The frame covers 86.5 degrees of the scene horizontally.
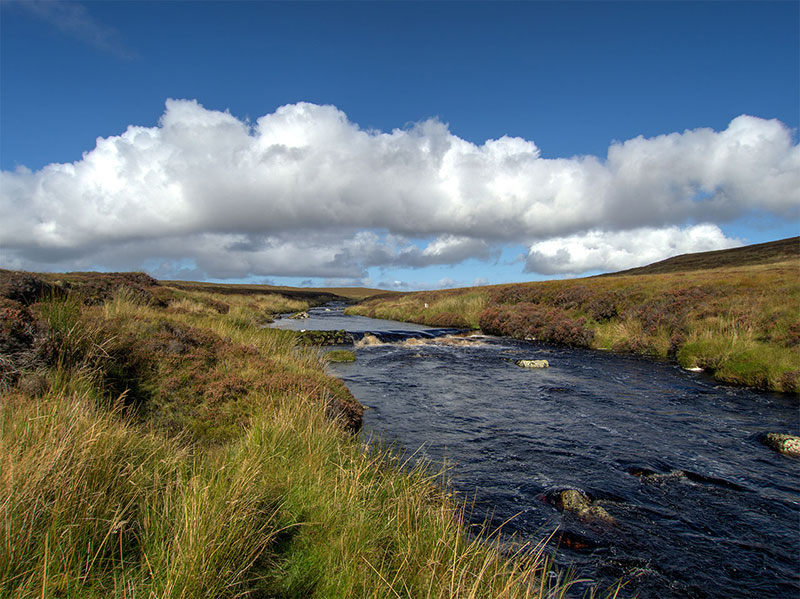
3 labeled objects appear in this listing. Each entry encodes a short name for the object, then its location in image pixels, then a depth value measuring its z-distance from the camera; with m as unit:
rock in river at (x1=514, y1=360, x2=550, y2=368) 18.08
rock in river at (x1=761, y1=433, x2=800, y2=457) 8.48
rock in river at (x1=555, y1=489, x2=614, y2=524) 6.13
